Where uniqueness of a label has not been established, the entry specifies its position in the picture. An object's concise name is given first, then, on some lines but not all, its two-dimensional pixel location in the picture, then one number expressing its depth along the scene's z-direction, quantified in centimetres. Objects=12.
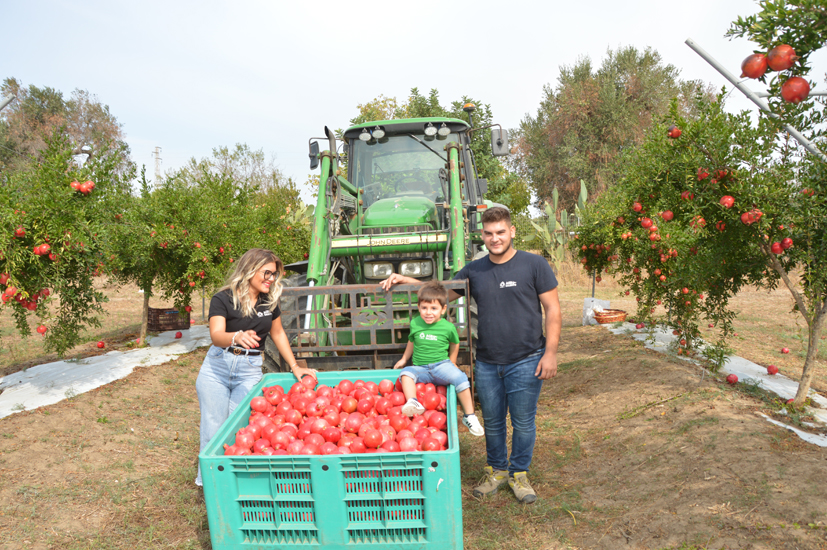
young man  360
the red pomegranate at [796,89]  309
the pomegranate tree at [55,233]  503
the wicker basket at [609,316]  1070
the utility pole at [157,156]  4216
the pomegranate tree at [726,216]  437
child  366
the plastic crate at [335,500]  239
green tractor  442
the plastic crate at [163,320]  1073
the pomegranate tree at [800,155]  298
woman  345
